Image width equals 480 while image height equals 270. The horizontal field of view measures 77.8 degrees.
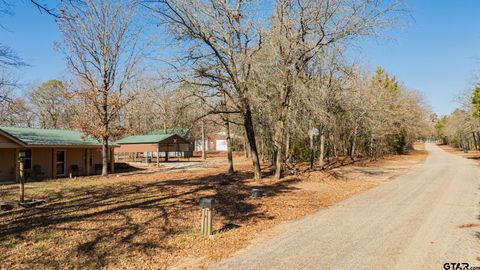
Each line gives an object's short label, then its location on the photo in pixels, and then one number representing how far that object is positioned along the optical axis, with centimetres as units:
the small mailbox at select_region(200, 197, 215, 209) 604
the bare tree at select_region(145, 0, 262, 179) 1217
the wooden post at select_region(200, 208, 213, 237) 606
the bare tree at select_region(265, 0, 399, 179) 1259
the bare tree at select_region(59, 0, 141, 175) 1802
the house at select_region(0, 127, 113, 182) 1667
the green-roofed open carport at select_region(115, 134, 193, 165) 3033
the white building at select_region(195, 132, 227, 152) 7244
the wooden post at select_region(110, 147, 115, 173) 2212
